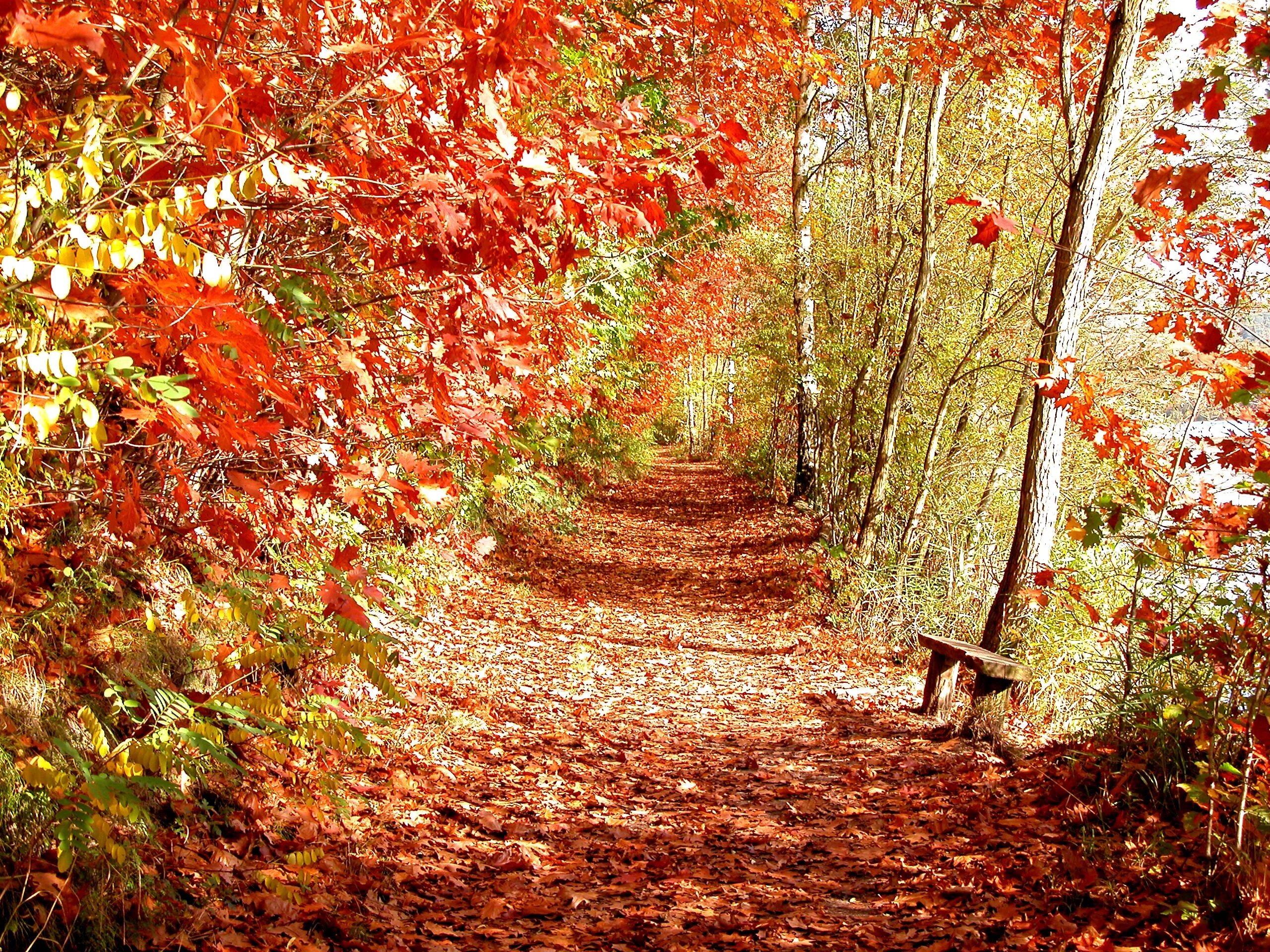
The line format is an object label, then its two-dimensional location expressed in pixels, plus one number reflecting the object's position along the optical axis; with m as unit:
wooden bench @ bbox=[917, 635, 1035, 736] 5.96
